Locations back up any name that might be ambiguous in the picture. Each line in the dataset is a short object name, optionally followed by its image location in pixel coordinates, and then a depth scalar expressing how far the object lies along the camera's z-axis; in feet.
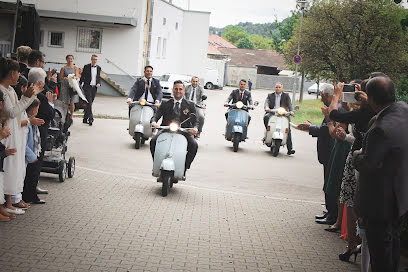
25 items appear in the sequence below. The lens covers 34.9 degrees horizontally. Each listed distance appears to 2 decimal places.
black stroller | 35.83
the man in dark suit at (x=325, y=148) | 32.22
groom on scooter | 38.01
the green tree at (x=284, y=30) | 262.67
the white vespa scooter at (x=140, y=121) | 55.31
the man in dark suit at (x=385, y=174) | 18.19
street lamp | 130.02
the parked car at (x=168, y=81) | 129.49
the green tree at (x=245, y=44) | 509.35
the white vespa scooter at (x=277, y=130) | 59.93
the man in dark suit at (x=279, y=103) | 61.82
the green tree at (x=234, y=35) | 586.86
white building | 130.31
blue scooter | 60.90
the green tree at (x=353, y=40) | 120.98
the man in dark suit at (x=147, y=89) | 57.36
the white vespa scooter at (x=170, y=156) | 35.04
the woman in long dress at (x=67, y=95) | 43.82
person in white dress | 25.98
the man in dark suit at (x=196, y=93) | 62.13
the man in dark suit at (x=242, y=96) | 63.50
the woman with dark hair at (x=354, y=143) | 23.30
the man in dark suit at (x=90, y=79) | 71.87
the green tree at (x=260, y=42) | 564.96
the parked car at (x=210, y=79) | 224.53
